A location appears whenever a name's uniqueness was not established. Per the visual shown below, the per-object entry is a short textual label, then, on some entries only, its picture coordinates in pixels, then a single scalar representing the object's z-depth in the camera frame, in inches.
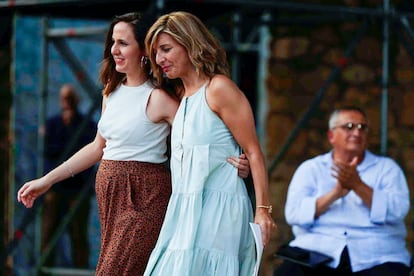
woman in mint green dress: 379.2
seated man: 480.1
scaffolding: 536.1
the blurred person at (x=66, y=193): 700.0
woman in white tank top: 395.9
